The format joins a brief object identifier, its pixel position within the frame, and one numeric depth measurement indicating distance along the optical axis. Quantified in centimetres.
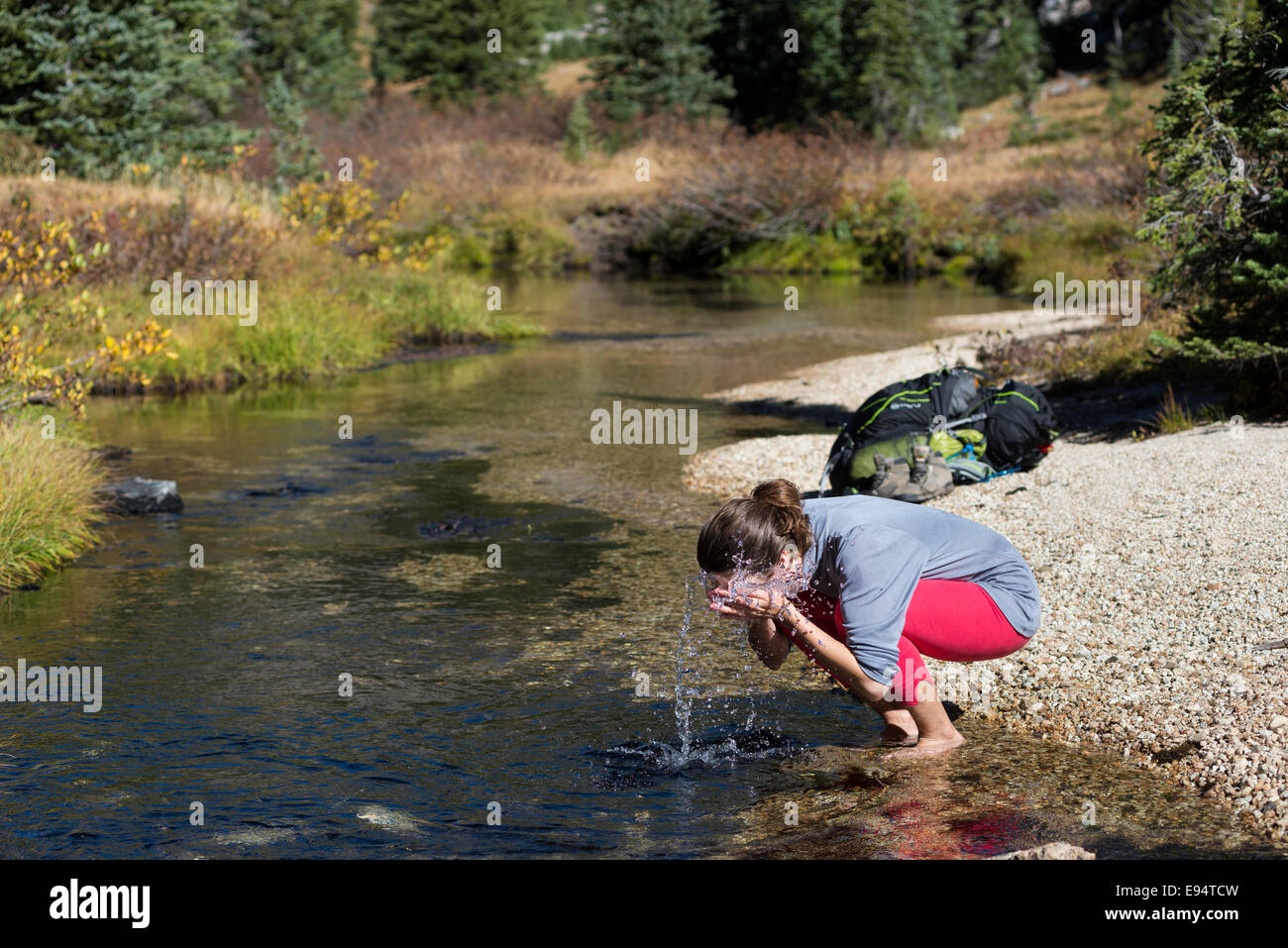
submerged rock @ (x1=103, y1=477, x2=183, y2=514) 1131
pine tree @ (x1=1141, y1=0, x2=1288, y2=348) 1107
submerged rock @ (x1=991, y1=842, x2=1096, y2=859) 496
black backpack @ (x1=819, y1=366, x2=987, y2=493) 1087
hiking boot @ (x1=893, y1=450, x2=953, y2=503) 1048
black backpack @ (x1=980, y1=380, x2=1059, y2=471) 1095
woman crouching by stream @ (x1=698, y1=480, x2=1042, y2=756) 506
